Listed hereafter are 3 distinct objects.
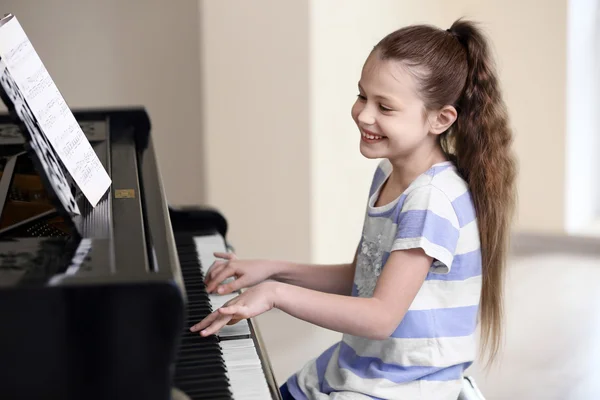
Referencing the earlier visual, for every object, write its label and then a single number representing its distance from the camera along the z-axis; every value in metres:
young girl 2.32
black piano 1.78
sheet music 2.18
